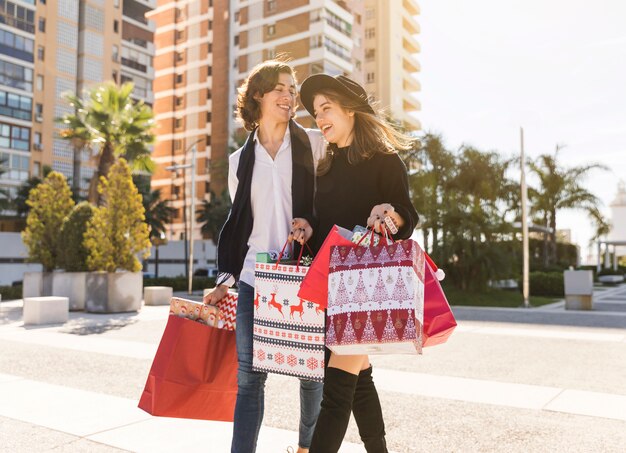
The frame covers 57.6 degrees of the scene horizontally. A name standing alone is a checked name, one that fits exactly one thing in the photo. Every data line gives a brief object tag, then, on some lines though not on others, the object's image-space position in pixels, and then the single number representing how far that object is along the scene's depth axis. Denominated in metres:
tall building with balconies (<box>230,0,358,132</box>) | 49.75
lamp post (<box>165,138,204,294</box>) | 22.71
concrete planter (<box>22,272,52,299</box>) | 15.88
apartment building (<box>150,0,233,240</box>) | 60.53
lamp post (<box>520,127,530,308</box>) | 17.93
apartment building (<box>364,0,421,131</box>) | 61.25
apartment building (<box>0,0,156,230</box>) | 45.38
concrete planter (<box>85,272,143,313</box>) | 14.08
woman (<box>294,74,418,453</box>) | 2.34
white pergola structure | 44.44
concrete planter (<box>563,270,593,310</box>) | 16.00
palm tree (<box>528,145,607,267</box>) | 32.53
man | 2.54
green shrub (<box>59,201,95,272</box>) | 15.16
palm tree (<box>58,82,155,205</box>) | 21.91
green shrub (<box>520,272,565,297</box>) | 23.55
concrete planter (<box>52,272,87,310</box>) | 14.76
